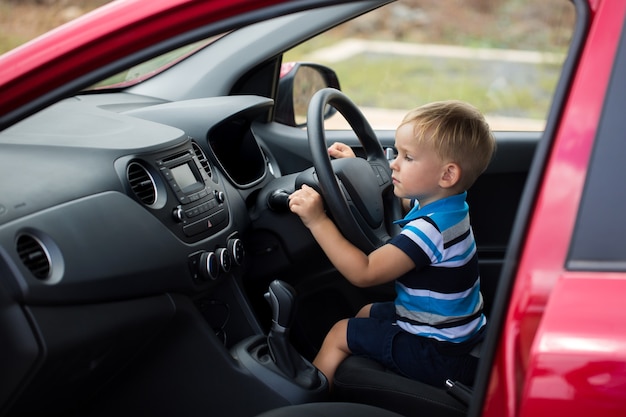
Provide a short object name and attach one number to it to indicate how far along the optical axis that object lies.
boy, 1.96
